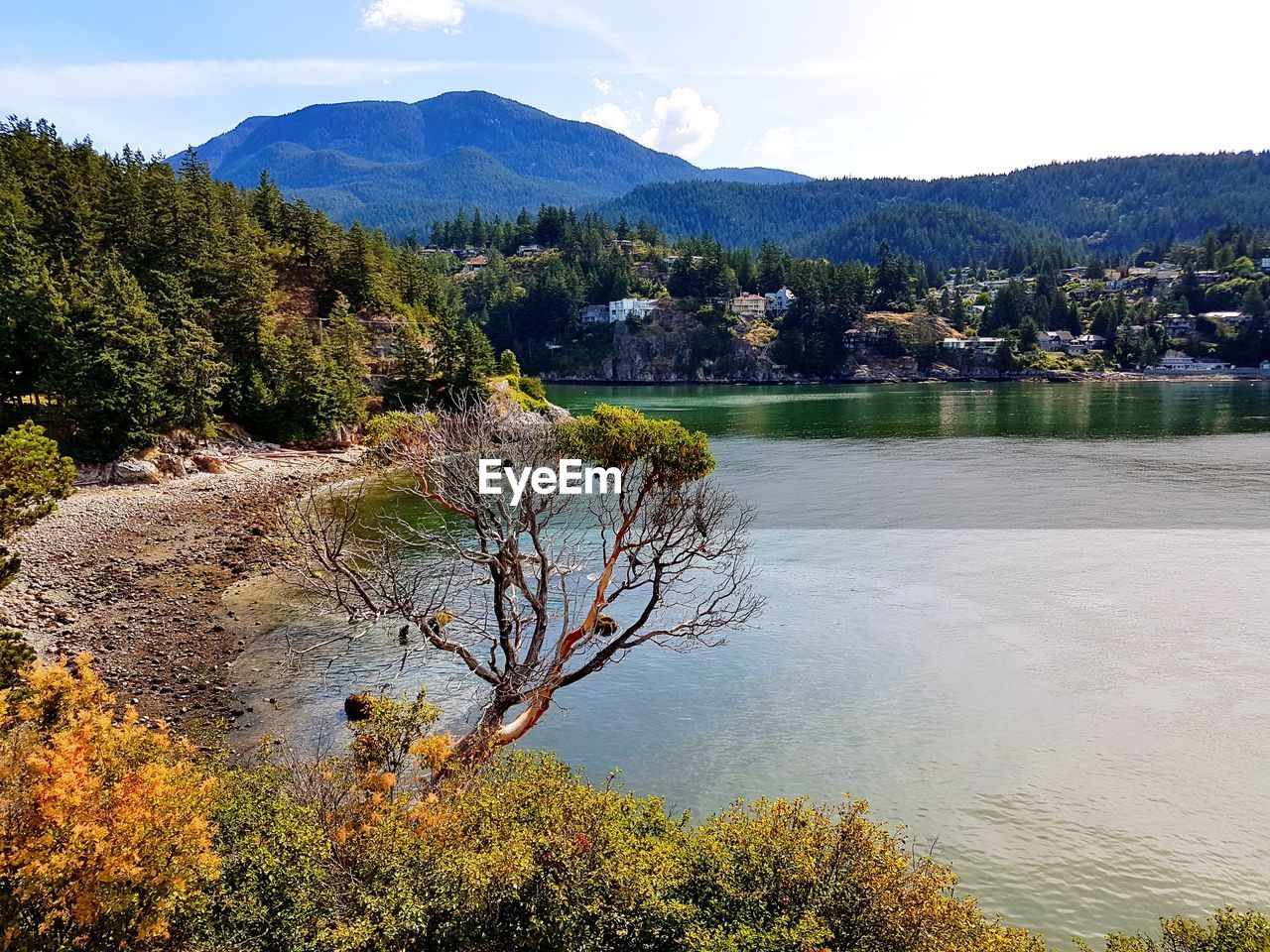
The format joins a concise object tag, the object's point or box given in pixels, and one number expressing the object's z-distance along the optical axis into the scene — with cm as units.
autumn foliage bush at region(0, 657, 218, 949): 943
